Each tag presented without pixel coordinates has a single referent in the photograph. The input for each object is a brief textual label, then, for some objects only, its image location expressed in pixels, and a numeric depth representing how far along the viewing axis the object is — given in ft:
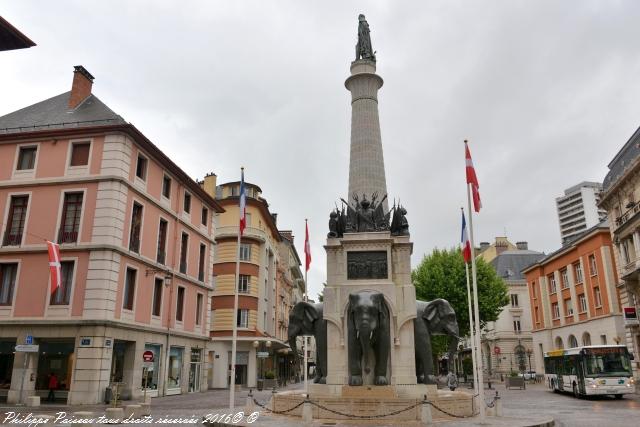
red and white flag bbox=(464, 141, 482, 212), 57.41
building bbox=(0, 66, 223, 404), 80.48
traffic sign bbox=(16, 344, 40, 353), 74.64
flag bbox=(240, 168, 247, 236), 61.36
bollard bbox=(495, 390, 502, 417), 55.42
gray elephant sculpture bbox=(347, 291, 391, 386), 53.62
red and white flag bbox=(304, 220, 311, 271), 76.79
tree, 137.59
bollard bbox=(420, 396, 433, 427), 46.44
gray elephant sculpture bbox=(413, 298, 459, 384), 58.08
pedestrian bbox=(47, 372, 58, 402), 79.87
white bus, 87.20
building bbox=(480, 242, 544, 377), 226.58
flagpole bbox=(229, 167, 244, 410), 54.08
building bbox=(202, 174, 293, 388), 139.17
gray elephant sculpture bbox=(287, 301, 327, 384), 59.88
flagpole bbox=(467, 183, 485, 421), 48.32
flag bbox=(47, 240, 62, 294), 74.02
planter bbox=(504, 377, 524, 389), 128.98
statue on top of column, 77.92
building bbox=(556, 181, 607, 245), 588.09
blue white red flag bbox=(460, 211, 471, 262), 74.79
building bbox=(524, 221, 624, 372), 139.85
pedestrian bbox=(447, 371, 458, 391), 78.69
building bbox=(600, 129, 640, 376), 119.65
